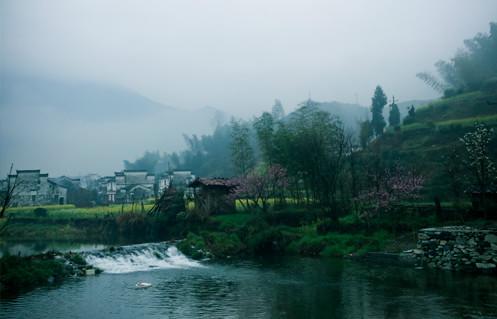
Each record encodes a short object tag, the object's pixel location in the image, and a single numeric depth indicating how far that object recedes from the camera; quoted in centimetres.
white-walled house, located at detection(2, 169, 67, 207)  8306
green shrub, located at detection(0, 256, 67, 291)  2264
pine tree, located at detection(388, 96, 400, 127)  8256
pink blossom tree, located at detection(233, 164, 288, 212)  4547
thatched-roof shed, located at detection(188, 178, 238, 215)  4825
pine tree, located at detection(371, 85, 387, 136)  8256
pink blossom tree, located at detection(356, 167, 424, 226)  3466
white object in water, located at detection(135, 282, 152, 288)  2244
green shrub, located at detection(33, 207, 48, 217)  6016
